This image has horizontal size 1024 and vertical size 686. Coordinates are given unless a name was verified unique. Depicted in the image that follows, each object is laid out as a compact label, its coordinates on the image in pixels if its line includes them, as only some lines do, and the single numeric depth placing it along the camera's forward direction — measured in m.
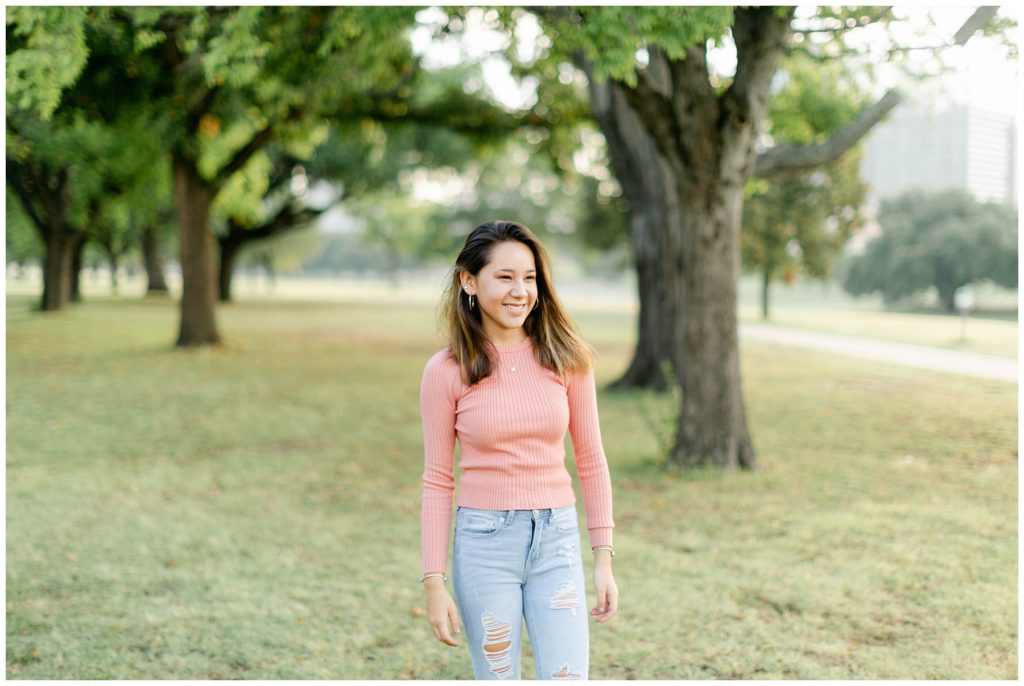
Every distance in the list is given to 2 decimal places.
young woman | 2.41
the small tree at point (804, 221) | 30.91
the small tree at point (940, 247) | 15.32
